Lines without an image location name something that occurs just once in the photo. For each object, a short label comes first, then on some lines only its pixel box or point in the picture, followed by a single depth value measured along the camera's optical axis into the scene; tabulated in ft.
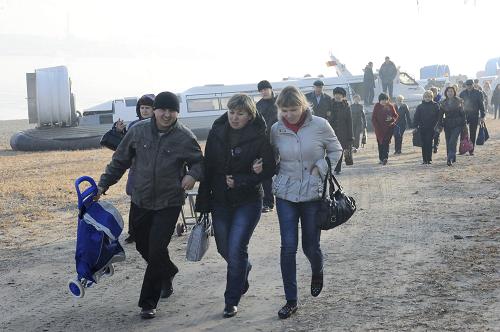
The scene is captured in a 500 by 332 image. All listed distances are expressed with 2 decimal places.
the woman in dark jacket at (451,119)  53.98
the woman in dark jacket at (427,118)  54.70
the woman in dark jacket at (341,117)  47.83
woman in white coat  19.88
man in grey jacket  20.15
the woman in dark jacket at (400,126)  67.05
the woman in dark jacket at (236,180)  19.94
